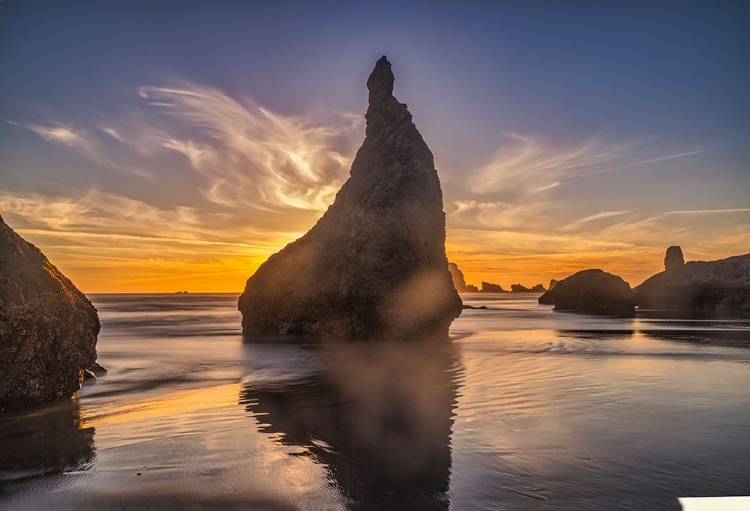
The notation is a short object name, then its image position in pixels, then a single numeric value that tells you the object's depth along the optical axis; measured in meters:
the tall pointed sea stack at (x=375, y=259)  26.62
